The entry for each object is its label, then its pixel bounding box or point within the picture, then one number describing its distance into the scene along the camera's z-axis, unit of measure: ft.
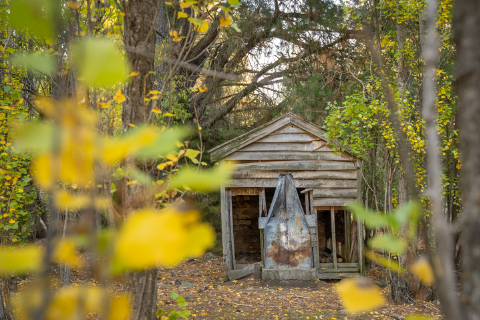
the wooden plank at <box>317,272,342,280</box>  29.45
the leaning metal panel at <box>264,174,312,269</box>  26.07
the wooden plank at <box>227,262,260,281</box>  28.62
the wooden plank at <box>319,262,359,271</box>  30.60
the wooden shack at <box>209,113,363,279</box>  30.19
